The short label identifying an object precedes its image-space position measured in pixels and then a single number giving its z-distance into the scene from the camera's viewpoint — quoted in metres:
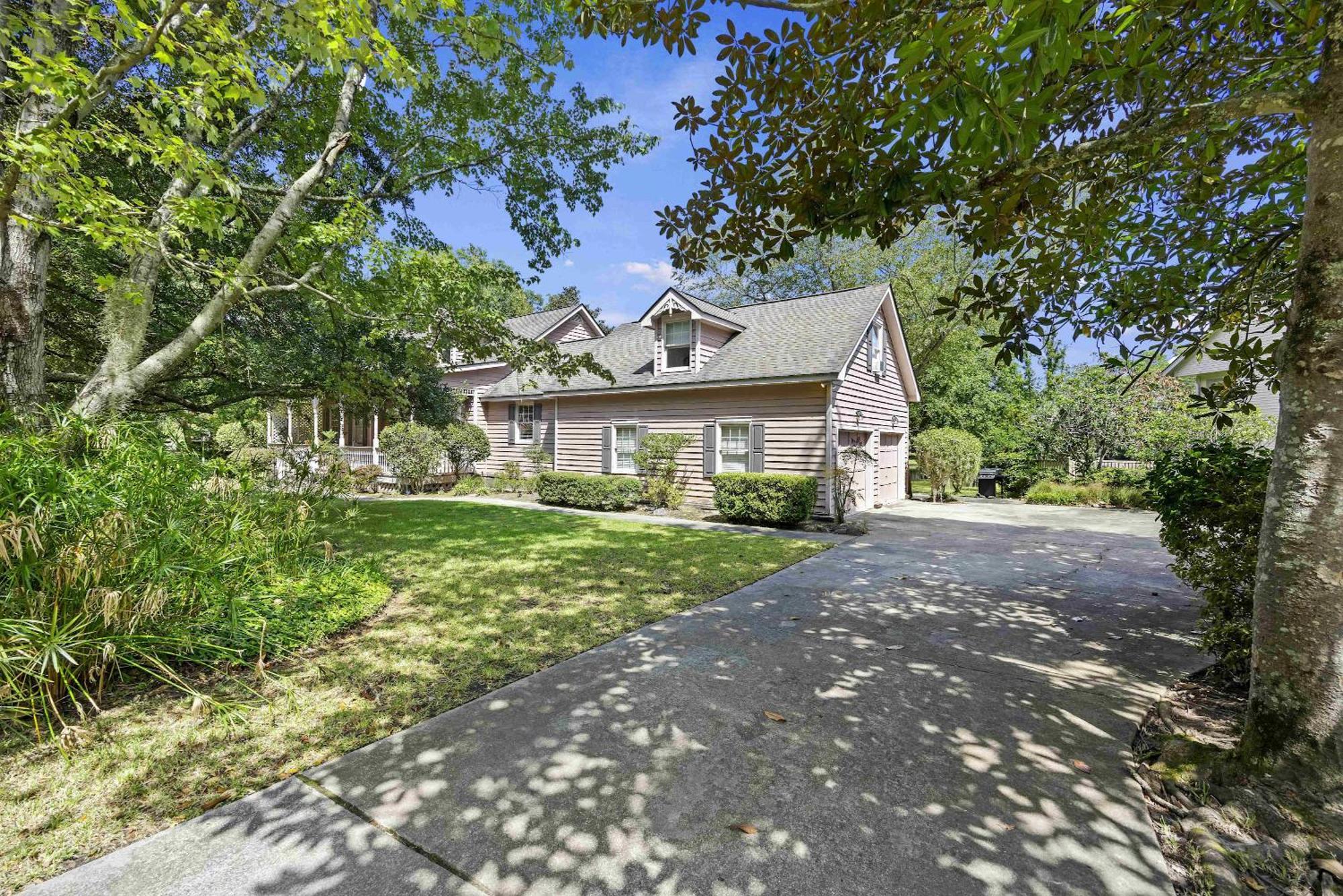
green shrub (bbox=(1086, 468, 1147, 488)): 14.71
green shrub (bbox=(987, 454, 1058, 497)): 17.52
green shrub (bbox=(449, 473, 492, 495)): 16.67
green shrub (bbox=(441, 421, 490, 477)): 16.98
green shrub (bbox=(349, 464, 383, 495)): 15.60
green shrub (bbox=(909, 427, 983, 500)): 15.75
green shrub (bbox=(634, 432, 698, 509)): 13.09
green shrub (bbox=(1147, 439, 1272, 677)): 3.39
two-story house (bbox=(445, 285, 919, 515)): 11.78
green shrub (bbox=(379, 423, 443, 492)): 15.85
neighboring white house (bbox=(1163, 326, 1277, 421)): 16.17
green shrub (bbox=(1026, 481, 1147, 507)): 14.32
